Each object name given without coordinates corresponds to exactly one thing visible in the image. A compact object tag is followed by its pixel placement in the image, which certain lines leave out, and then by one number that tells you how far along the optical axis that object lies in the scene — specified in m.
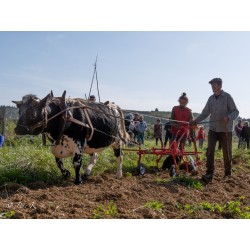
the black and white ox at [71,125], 6.29
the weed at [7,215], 4.21
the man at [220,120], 7.57
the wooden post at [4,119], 12.17
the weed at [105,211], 4.34
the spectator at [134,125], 15.39
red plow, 7.94
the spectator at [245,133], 18.89
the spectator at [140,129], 16.80
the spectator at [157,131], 18.25
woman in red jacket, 8.62
